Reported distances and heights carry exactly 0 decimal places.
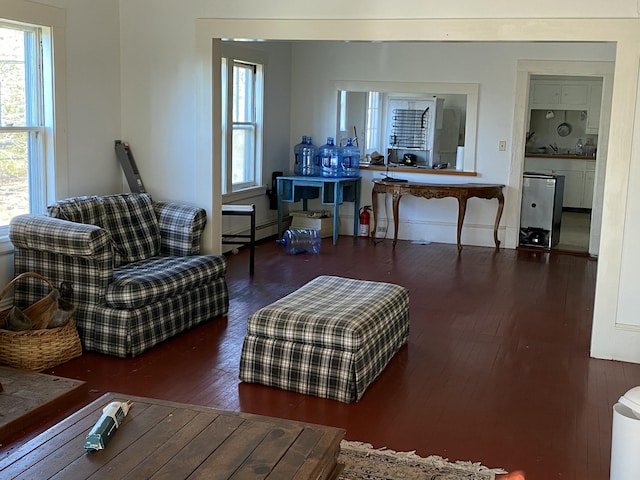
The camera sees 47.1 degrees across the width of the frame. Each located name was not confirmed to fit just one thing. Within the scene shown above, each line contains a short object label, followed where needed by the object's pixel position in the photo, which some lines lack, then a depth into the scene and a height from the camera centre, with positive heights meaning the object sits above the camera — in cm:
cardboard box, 849 -97
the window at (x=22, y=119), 455 +5
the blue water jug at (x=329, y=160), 853 -26
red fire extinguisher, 875 -97
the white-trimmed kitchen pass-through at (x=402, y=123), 868 +20
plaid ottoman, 367 -106
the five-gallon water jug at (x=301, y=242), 768 -110
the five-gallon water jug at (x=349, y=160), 861 -25
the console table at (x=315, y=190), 807 -59
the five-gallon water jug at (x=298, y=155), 872 -22
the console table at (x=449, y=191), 781 -54
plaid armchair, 418 -85
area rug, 293 -132
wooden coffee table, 217 -99
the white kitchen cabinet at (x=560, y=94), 1098 +76
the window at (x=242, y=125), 735 +10
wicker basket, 394 -117
